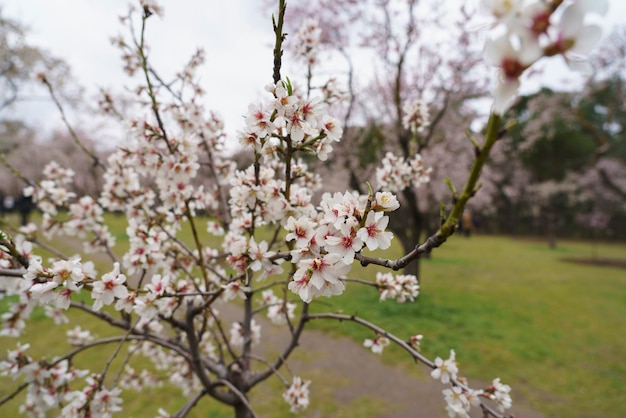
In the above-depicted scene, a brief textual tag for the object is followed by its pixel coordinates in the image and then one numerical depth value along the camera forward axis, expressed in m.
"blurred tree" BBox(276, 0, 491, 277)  7.07
